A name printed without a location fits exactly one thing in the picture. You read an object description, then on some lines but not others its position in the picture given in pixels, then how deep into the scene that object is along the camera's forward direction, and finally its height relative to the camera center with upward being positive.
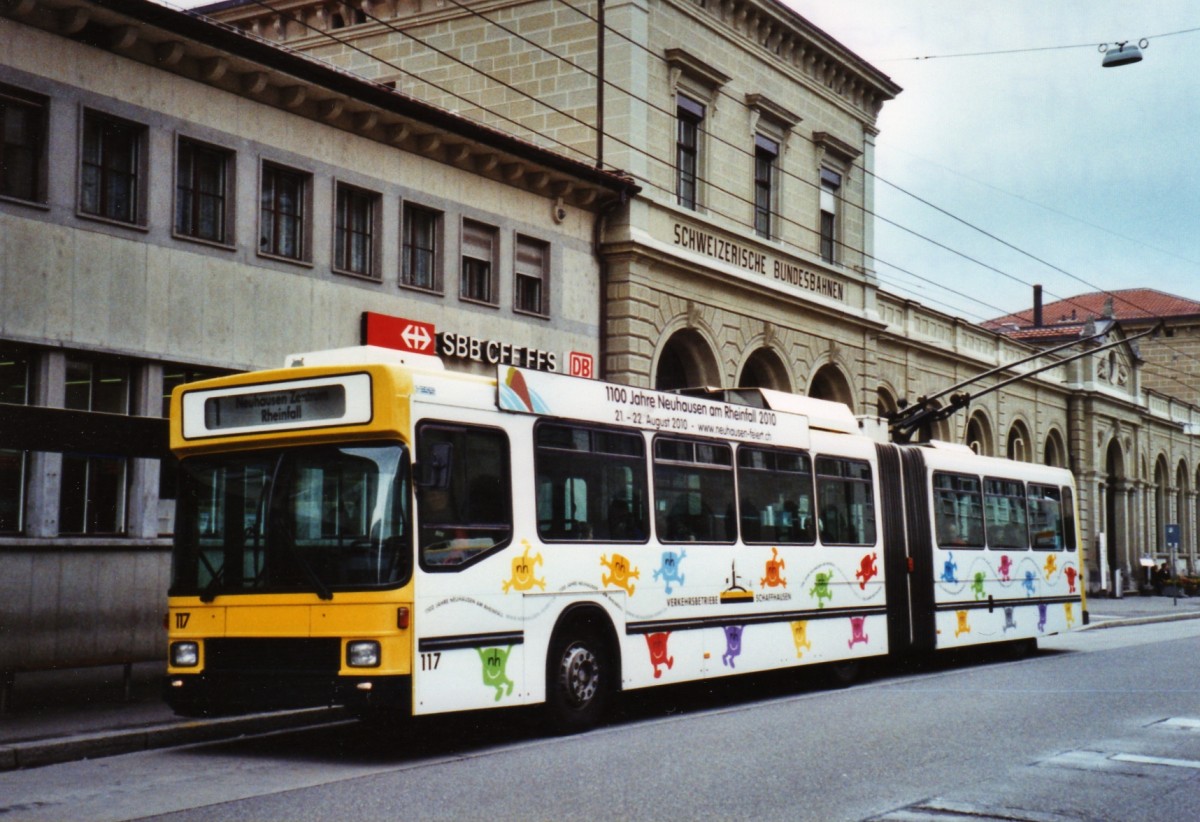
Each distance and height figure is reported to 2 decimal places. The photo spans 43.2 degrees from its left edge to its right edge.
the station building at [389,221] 16.59 +5.52
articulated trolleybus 11.16 +0.43
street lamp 25.23 +8.79
